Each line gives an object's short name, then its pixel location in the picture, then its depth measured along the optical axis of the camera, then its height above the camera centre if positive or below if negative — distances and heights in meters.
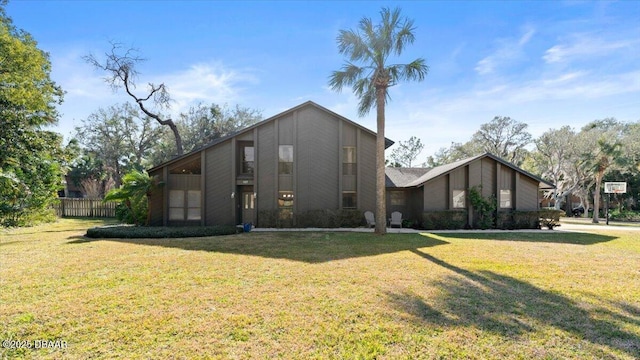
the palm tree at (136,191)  14.59 +0.07
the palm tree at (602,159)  22.91 +3.10
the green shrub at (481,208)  16.38 -0.86
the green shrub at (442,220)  16.11 -1.57
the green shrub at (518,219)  16.78 -1.56
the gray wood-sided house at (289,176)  16.16 +1.01
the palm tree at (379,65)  12.79 +6.24
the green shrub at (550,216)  16.88 -1.40
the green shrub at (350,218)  16.02 -1.47
